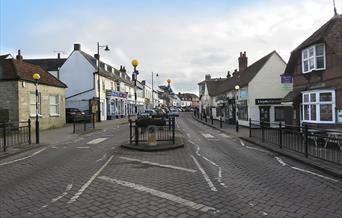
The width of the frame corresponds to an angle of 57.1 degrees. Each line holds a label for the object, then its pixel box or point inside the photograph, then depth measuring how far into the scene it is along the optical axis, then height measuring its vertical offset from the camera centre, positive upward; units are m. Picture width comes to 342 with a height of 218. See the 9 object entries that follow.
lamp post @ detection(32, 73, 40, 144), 17.08 -1.22
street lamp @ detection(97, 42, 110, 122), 40.53 +1.74
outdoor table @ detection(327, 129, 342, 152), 12.80 -1.25
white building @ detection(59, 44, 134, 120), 41.44 +3.51
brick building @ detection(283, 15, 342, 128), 16.80 +1.62
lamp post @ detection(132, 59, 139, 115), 15.57 +2.17
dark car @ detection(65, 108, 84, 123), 36.81 -0.48
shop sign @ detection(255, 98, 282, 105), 30.92 +0.51
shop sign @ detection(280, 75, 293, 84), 22.12 +1.89
